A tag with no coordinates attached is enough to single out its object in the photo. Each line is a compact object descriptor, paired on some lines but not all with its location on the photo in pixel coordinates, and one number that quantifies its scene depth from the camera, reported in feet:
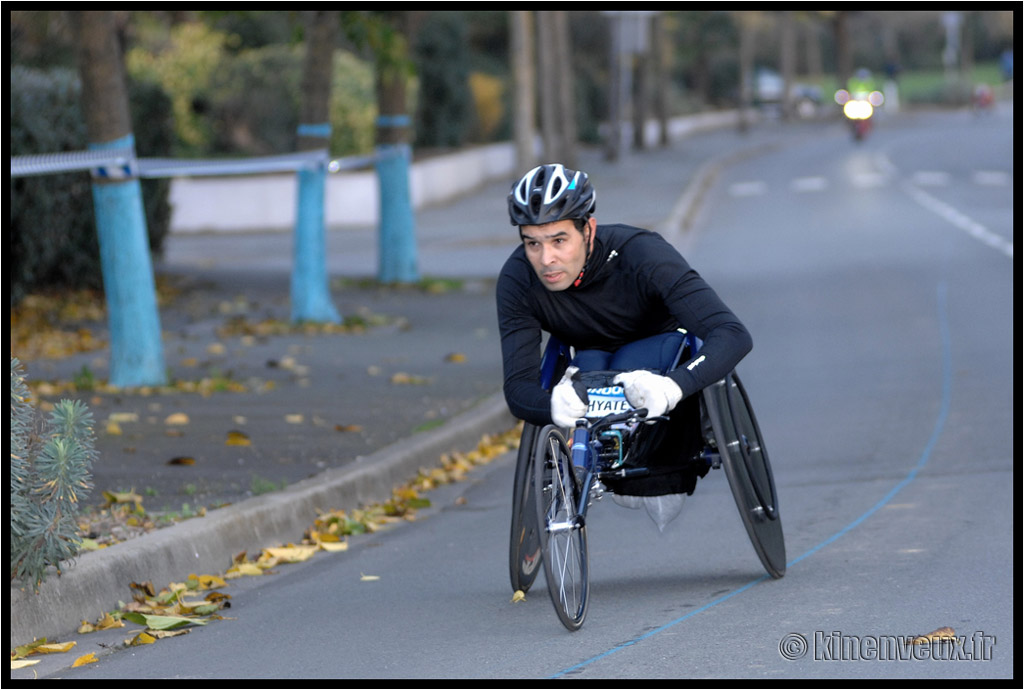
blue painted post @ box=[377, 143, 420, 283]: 119.96
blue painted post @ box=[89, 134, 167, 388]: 73.72
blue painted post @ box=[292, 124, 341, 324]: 96.99
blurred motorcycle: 357.82
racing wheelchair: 36.04
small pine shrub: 37.76
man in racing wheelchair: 36.29
